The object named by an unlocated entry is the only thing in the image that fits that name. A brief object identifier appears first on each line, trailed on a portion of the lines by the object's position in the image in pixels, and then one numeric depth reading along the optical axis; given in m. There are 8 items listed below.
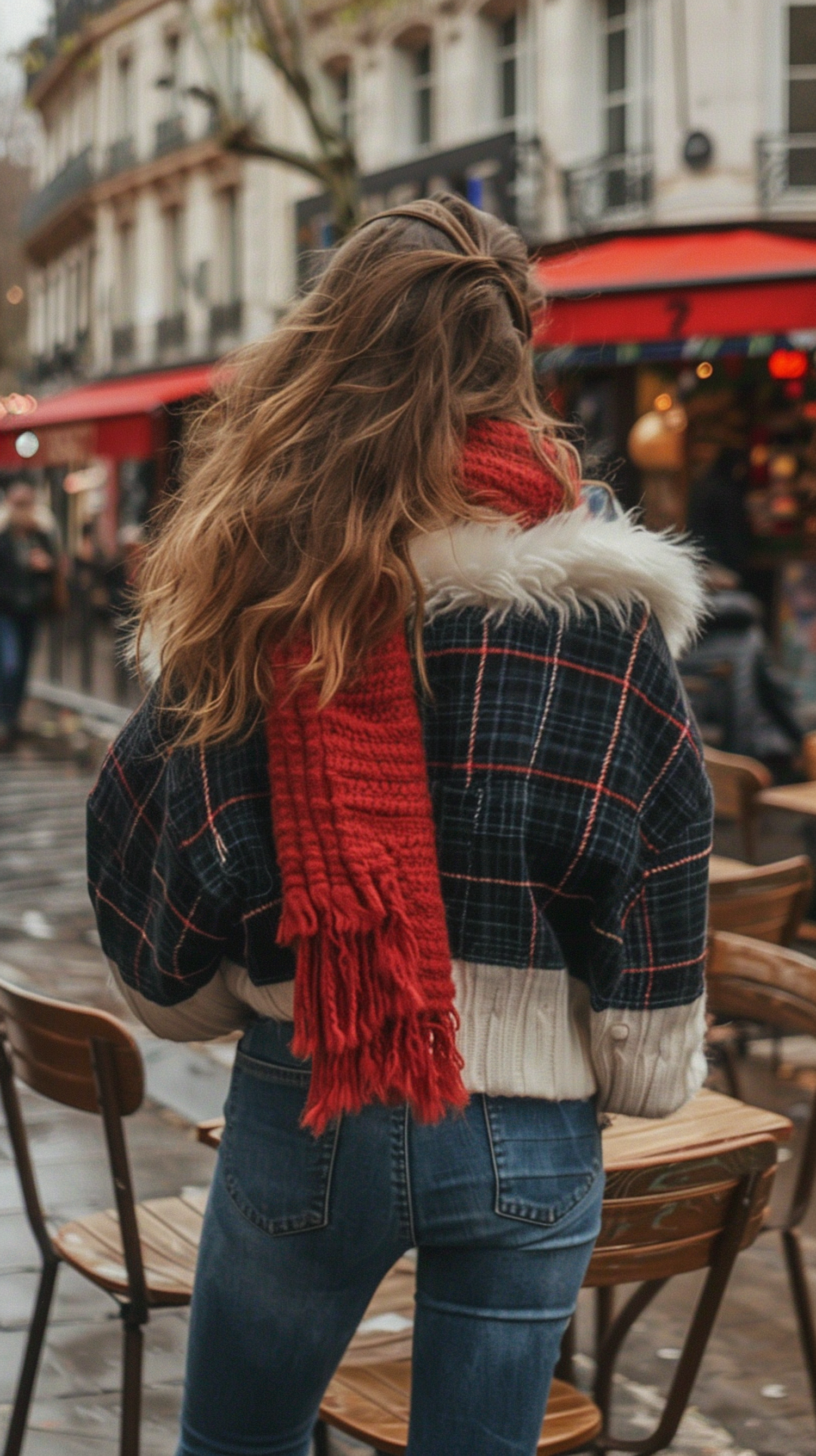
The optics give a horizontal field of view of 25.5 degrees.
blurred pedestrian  12.74
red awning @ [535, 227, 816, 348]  6.63
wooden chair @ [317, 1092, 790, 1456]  2.22
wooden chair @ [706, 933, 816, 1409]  3.08
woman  1.69
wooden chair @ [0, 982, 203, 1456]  2.55
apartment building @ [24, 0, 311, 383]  25.28
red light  10.75
